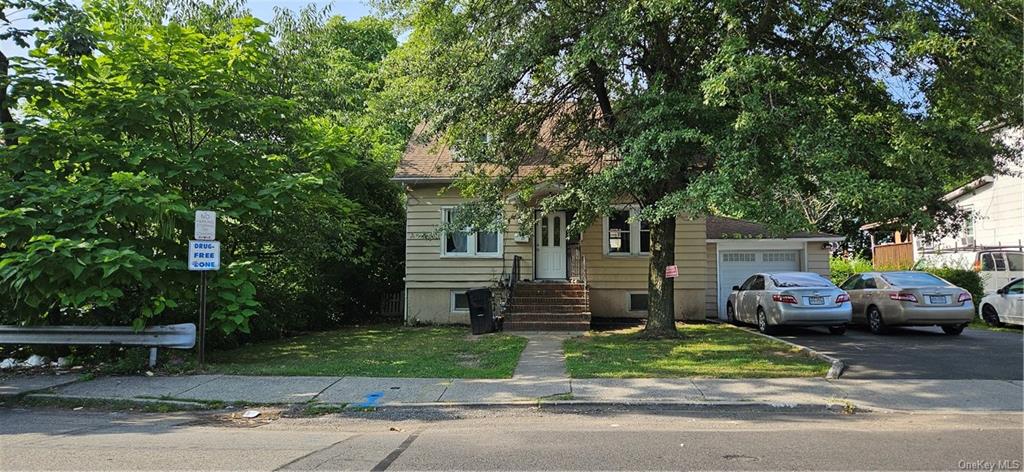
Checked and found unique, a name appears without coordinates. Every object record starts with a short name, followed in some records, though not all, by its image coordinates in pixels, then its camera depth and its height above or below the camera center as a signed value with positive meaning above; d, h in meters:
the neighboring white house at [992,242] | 19.64 +1.05
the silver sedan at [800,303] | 13.74 -0.76
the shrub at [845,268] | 27.37 +0.02
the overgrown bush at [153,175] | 8.87 +1.52
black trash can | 14.66 -0.97
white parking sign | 9.41 +0.68
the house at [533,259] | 17.45 +0.29
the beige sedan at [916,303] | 13.48 -0.75
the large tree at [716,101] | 8.55 +2.79
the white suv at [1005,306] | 15.34 -0.96
